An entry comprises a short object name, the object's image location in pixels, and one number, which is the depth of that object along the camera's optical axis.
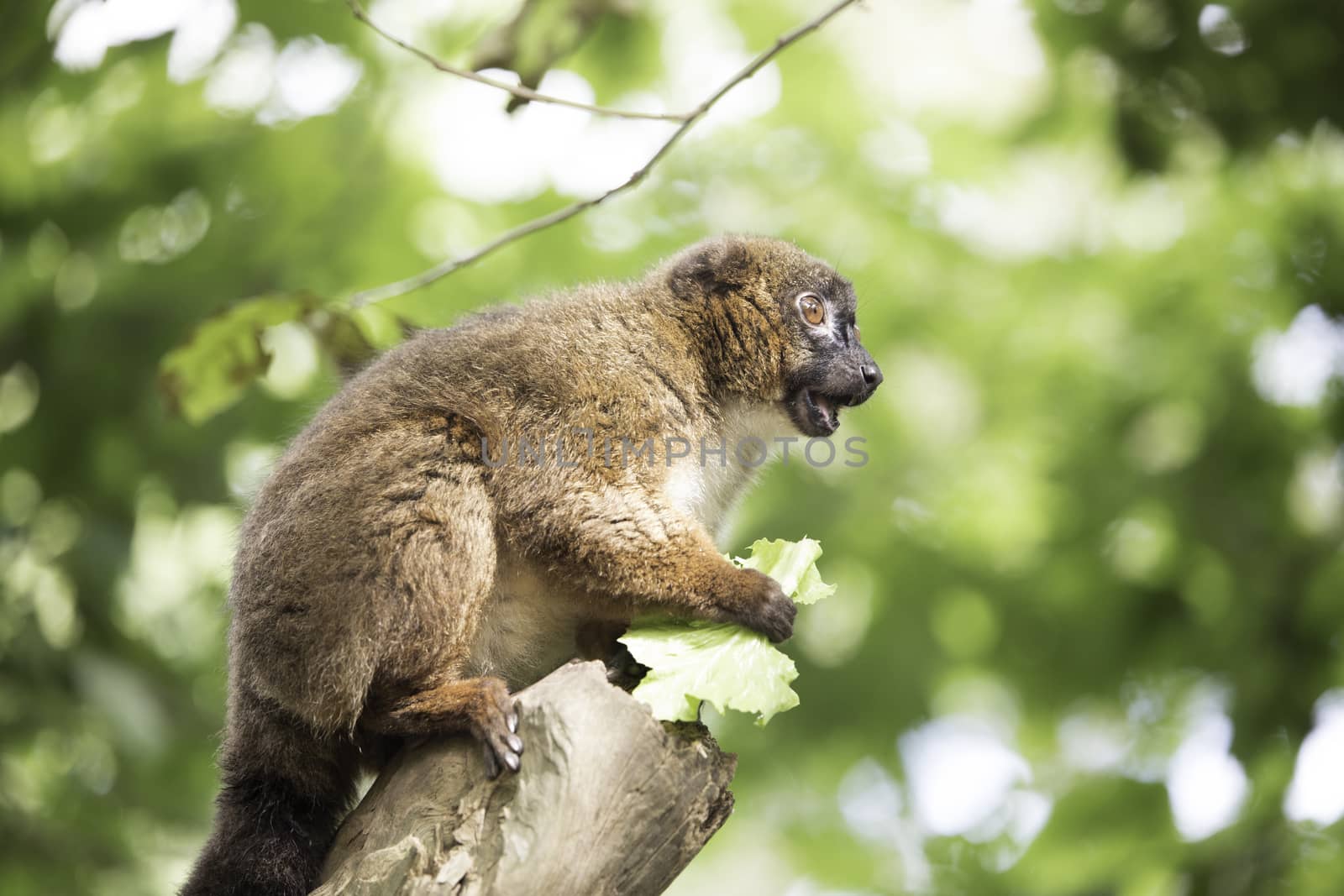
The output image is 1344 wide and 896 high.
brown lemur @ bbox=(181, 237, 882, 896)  9.12
